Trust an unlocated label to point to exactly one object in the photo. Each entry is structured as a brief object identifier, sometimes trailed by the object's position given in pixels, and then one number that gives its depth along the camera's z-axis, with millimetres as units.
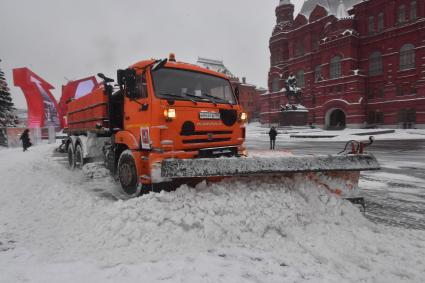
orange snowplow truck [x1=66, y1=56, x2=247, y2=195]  4707
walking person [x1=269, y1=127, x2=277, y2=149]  17686
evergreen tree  27847
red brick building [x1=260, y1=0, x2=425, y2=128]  37000
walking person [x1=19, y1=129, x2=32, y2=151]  18503
